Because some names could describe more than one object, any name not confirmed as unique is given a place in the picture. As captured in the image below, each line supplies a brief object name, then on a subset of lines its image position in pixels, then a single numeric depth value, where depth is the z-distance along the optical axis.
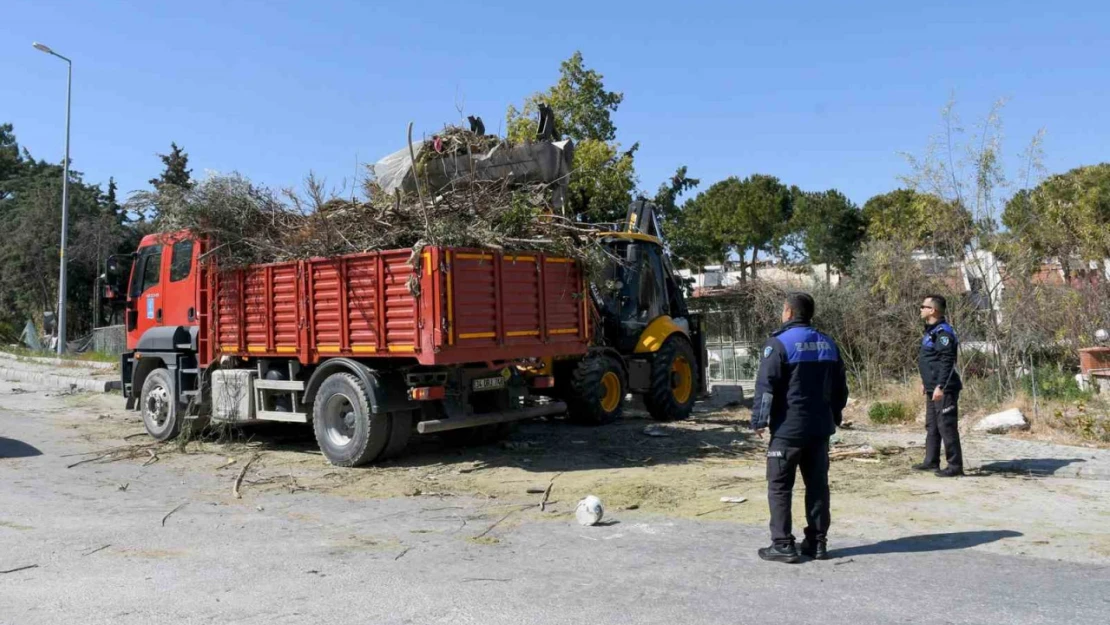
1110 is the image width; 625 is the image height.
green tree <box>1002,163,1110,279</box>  11.81
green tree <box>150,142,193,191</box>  40.66
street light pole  25.27
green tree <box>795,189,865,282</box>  33.97
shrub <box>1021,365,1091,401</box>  11.38
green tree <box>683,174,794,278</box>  35.50
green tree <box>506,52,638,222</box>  18.84
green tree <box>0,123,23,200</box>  42.81
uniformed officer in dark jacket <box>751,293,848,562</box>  5.29
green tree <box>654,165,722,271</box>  19.55
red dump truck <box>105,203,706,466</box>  8.61
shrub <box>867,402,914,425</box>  11.58
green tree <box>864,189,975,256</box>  11.85
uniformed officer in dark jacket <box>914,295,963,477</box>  7.82
